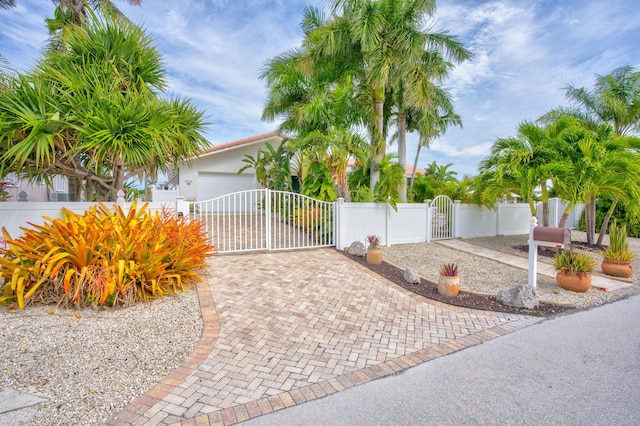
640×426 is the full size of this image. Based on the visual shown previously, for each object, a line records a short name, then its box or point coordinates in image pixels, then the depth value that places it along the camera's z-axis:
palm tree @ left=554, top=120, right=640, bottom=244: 8.16
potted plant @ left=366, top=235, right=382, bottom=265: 7.73
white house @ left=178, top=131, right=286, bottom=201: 16.27
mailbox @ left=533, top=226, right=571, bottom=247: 5.07
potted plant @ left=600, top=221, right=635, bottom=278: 6.88
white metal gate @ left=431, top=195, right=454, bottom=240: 11.52
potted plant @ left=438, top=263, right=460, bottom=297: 5.47
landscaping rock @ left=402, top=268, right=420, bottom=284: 6.20
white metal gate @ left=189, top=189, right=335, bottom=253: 8.45
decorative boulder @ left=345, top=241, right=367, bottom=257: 8.42
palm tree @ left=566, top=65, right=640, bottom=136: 11.54
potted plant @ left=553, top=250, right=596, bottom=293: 5.75
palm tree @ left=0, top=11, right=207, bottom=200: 5.18
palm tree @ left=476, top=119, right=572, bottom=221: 8.91
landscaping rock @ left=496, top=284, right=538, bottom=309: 4.98
